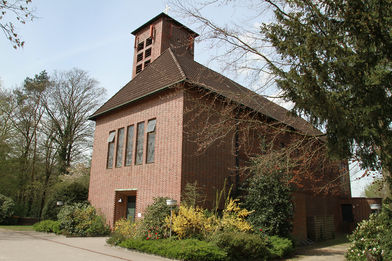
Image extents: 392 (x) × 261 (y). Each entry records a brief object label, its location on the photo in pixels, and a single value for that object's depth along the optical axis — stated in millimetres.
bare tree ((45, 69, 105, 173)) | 28203
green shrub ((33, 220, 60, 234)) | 14736
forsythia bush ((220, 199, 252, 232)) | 10234
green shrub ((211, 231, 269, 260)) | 8922
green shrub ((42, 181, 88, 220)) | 17945
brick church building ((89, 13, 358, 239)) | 12453
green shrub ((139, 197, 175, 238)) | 10492
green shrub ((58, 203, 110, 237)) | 14094
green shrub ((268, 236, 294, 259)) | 9877
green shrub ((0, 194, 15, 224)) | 20398
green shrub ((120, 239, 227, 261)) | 8109
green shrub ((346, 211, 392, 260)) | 7879
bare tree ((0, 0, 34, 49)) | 5696
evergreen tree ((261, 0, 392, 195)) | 6113
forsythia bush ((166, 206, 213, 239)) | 9797
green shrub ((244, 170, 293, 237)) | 11125
